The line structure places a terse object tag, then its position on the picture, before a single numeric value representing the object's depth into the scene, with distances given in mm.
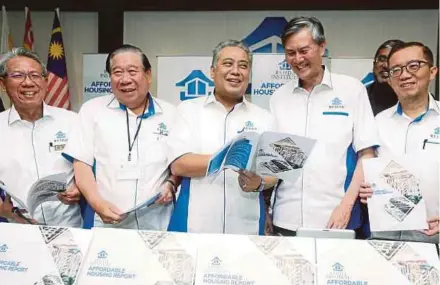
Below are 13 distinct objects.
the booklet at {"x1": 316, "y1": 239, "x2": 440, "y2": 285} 1522
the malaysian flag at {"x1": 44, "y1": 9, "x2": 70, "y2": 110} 5453
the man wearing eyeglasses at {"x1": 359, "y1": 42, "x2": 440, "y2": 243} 2127
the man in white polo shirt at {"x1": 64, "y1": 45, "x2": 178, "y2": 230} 2305
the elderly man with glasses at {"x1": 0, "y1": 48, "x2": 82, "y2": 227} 2387
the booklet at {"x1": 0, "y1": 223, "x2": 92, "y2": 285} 1612
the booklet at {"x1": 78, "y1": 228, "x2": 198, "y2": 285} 1578
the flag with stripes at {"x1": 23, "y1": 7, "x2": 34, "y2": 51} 5863
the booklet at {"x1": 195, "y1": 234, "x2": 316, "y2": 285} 1540
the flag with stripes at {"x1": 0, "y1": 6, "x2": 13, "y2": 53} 5641
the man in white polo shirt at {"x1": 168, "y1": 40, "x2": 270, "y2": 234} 2250
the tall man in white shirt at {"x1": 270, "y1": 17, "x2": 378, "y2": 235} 2227
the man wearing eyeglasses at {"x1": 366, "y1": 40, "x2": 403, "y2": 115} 2883
